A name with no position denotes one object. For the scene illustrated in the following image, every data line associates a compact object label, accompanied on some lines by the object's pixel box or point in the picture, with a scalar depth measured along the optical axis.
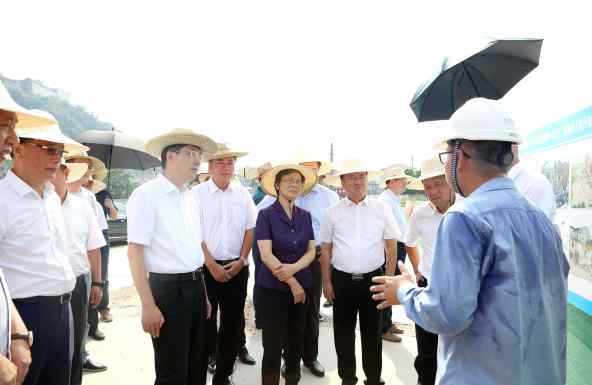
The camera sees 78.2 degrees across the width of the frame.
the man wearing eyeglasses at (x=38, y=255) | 2.19
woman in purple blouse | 3.17
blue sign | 2.64
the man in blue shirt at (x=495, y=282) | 1.32
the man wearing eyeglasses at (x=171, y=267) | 2.59
